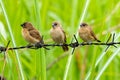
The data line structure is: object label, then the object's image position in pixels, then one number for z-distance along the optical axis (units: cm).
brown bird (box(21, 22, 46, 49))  561
